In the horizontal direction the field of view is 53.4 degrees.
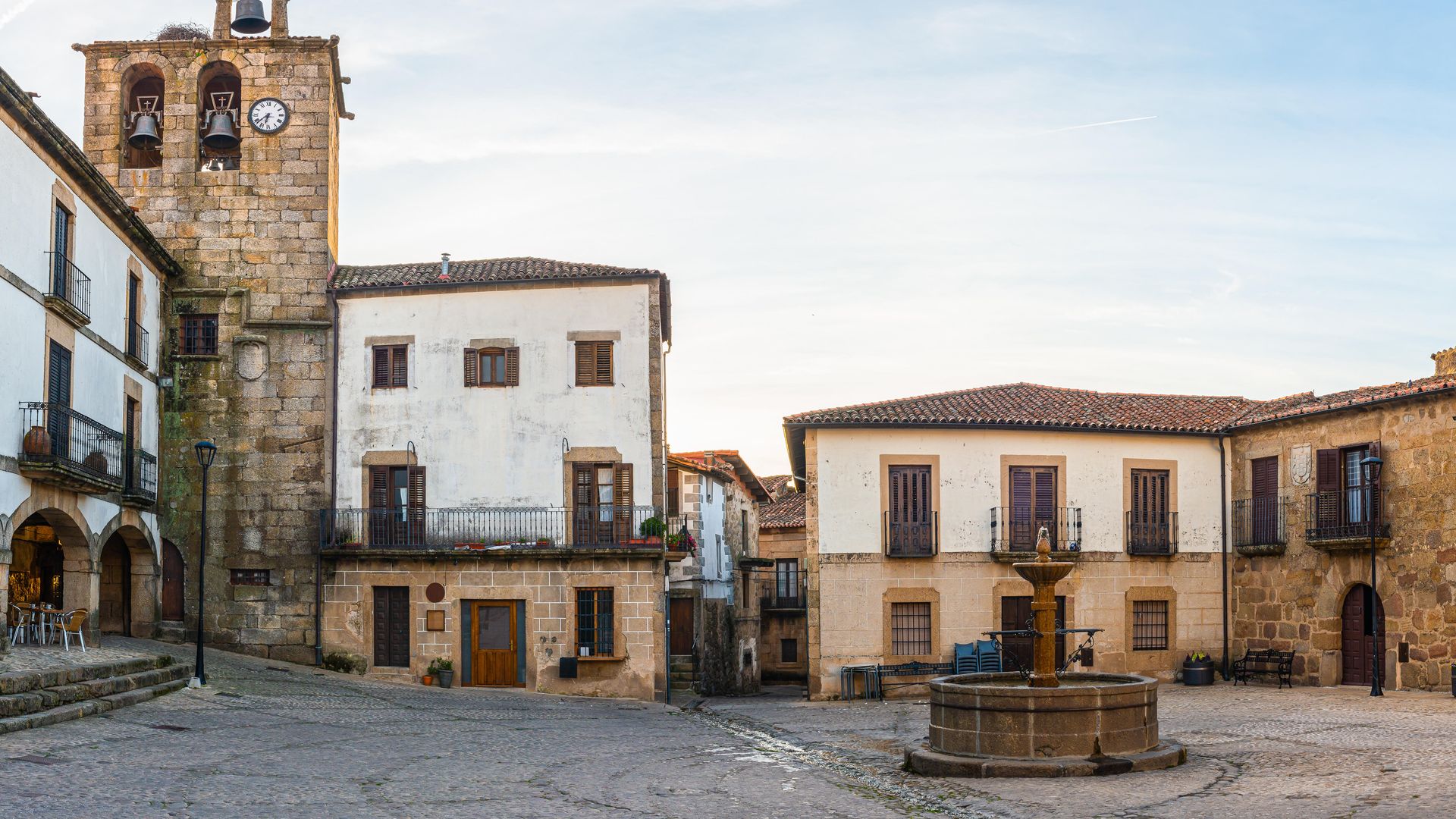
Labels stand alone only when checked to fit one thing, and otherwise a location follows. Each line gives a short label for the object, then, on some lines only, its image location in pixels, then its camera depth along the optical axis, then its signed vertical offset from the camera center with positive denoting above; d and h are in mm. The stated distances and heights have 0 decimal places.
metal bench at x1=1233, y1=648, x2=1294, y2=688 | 25844 -2892
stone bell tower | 26234 +4356
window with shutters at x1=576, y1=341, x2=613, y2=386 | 26016 +2601
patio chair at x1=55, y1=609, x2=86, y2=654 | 20000 -1576
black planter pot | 26609 -3072
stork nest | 27734 +9139
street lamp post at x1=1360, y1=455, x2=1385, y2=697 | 22688 -1562
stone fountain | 13625 -2163
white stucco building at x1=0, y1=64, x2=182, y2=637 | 19828 +1887
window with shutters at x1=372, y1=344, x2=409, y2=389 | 26391 +2602
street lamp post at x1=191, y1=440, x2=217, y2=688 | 20391 +728
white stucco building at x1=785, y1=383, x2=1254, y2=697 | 26469 -313
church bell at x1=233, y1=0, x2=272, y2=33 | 25703 +8727
